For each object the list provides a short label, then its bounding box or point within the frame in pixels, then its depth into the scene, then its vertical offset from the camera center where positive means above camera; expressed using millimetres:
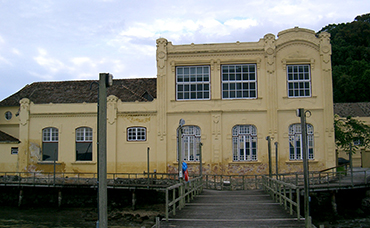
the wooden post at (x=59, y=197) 29156 -3052
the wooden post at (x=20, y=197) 29766 -3097
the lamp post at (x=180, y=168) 16834 -606
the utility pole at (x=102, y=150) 9203 +73
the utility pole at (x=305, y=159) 14557 -246
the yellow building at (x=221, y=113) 30688 +2926
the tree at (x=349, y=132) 34078 +1636
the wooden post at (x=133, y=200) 27422 -3071
